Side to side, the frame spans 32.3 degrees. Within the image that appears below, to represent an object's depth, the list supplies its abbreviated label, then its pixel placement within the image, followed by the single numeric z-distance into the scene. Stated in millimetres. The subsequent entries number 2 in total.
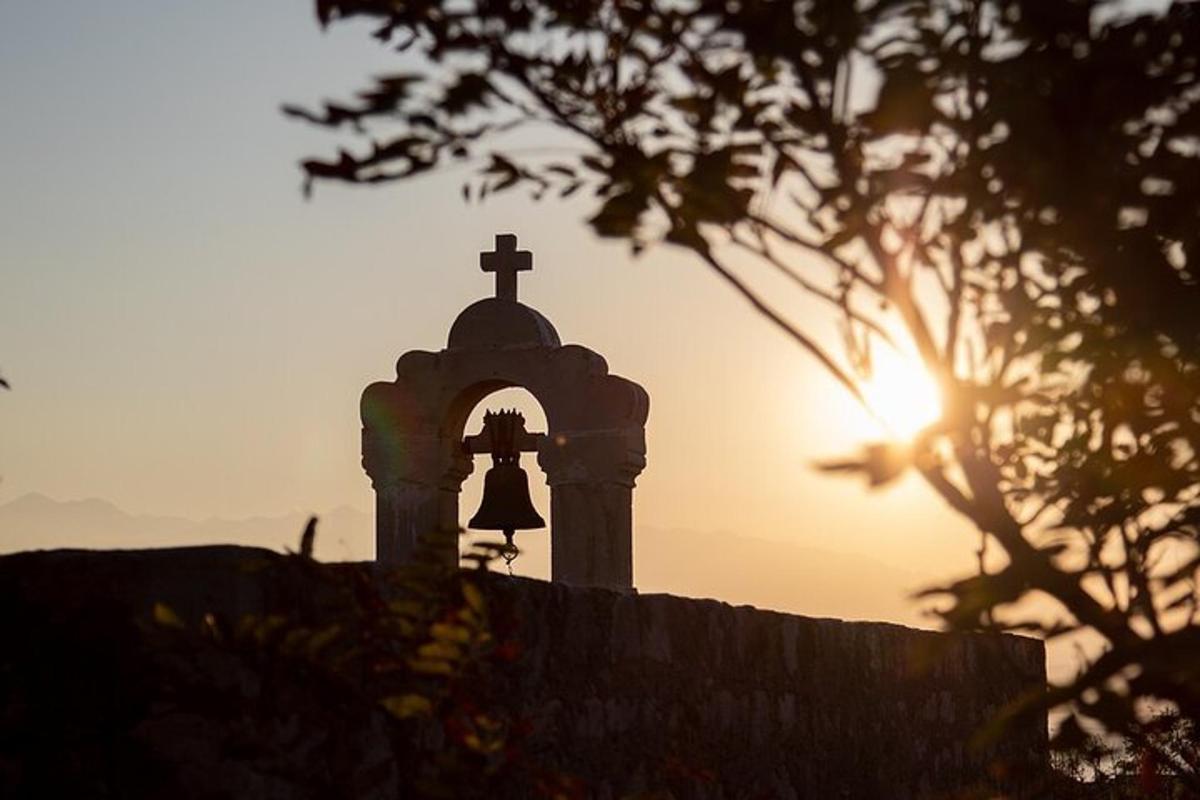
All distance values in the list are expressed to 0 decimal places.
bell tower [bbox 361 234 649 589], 11477
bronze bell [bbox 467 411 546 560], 11922
